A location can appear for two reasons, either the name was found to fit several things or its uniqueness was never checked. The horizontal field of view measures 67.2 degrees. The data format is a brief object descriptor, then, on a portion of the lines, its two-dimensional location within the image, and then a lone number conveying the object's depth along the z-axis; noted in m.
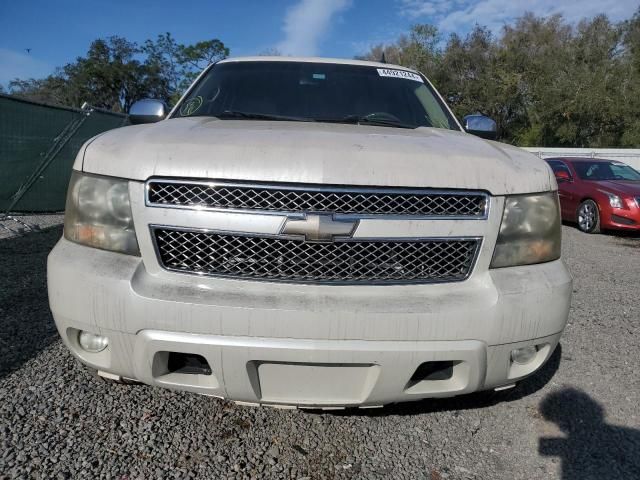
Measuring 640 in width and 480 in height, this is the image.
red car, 8.72
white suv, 1.71
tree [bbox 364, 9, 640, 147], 29.19
